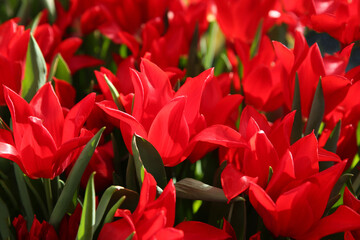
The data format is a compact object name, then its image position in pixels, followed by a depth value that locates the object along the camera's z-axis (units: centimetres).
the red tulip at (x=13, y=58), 114
